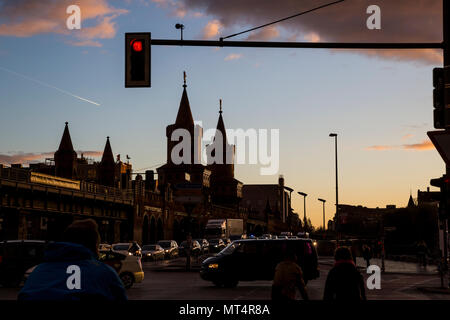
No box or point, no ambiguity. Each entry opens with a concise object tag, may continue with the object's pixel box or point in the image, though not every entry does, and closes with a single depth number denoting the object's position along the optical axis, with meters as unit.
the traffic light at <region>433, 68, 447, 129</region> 11.48
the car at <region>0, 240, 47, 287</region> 24.58
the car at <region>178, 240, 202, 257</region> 65.62
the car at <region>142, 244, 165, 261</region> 55.78
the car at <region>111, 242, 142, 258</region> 48.78
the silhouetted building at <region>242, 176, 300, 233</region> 187.12
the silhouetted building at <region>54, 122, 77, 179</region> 96.44
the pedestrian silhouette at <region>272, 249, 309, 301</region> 10.41
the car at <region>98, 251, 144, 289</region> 23.69
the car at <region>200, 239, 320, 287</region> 25.16
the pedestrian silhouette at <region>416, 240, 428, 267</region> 49.93
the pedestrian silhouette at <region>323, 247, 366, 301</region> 9.16
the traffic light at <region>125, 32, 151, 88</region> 12.35
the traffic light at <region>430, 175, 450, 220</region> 15.76
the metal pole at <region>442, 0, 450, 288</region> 10.93
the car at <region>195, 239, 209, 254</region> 71.55
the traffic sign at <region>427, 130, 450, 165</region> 10.45
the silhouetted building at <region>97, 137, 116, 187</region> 107.44
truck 87.81
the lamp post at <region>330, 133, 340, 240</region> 56.15
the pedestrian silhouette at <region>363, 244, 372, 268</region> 40.50
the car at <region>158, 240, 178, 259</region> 63.31
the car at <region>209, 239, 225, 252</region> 74.81
